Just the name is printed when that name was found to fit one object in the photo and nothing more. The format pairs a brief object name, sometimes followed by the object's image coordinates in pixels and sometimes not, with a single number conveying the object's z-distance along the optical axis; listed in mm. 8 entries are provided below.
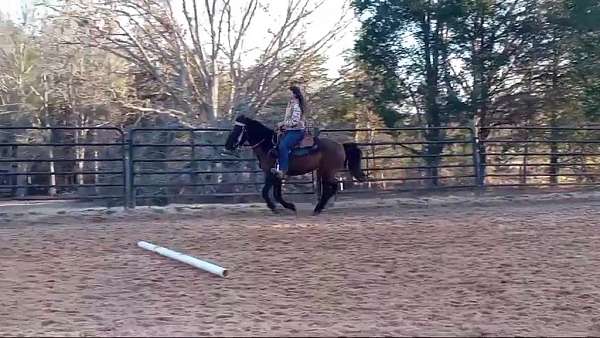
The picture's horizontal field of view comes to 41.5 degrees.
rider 11297
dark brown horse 11492
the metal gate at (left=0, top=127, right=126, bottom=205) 12219
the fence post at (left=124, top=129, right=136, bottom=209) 12367
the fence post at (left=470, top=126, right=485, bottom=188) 14812
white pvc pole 6203
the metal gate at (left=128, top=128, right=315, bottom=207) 12867
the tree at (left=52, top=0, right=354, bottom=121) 18781
